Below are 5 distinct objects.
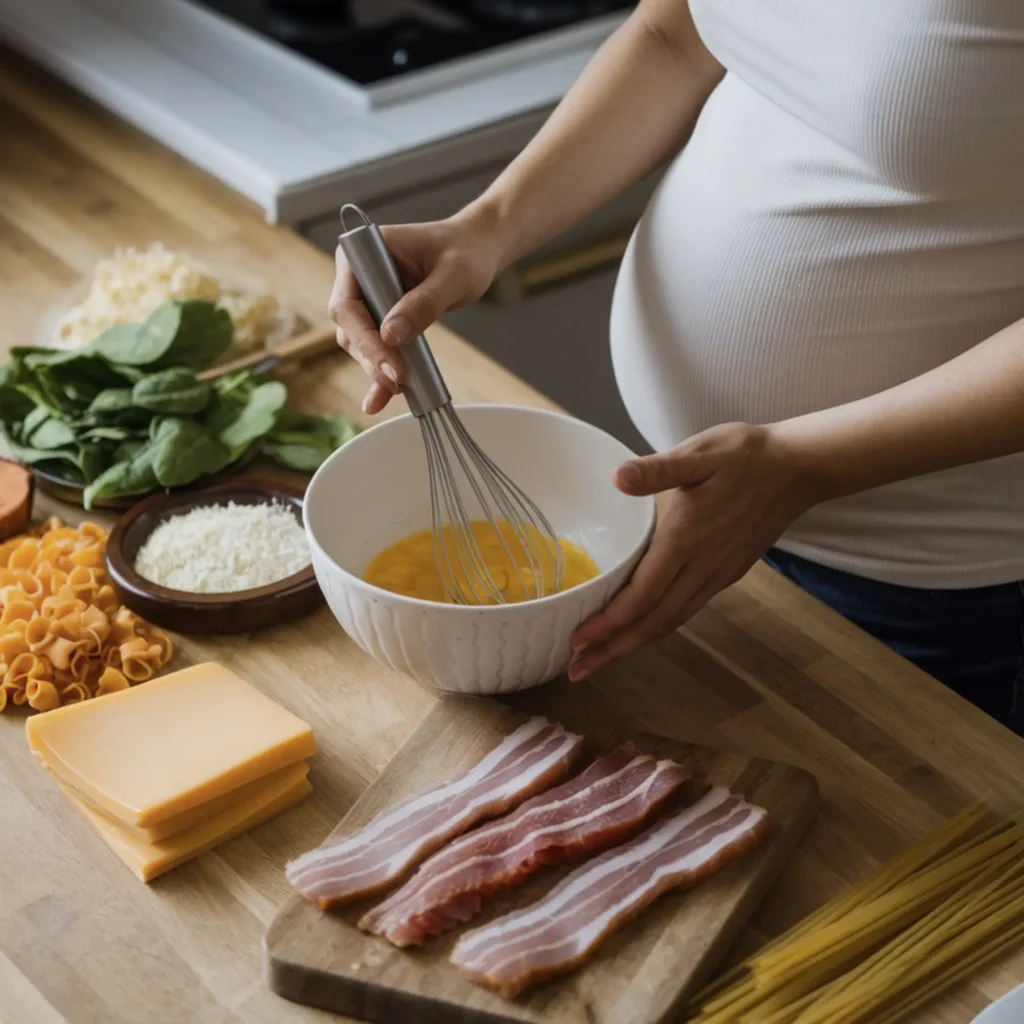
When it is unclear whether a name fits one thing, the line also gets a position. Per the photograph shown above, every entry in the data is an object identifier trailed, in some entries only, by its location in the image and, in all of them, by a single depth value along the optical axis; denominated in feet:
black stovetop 6.28
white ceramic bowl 3.20
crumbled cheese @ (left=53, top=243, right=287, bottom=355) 4.67
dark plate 4.09
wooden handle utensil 4.55
